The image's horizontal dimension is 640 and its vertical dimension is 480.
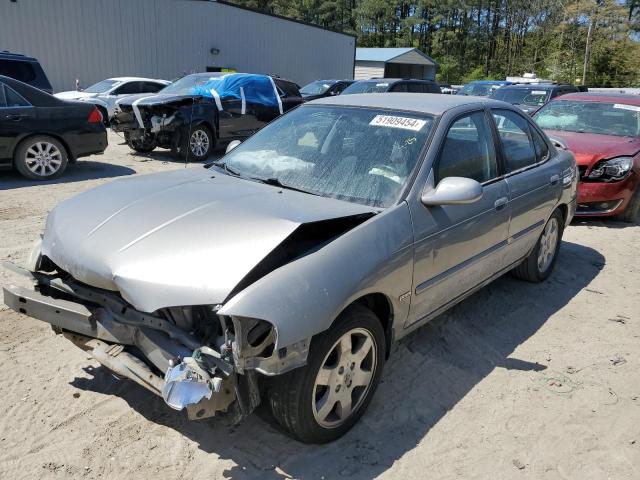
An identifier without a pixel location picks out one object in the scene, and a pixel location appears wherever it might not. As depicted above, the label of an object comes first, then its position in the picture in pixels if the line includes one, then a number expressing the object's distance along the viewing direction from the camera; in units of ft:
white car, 49.37
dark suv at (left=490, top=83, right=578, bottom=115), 45.24
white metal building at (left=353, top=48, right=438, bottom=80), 145.48
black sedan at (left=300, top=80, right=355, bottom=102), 52.85
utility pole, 142.00
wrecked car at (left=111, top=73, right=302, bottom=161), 34.78
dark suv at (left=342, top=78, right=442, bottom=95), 47.78
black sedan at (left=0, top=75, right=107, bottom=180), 26.84
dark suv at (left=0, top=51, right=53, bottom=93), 37.47
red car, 23.82
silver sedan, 8.00
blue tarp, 37.58
